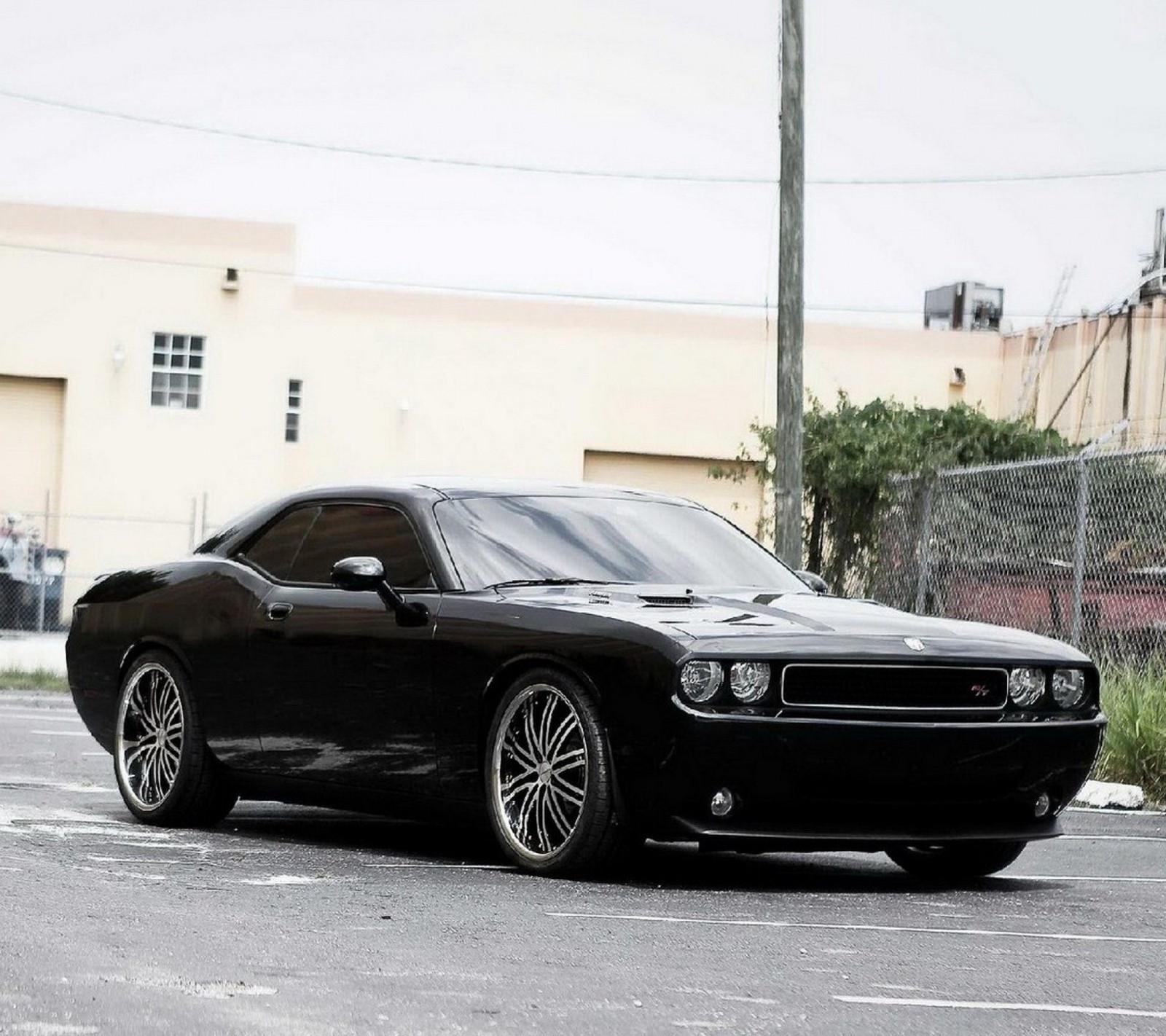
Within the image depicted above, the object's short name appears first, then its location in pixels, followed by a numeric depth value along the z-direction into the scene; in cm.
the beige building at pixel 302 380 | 3972
